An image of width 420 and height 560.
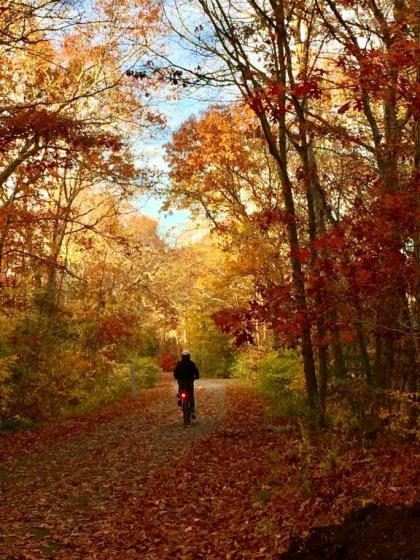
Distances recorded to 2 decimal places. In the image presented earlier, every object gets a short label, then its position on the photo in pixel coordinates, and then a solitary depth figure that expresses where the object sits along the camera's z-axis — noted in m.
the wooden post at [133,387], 24.12
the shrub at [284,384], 14.29
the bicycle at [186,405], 15.27
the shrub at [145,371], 31.48
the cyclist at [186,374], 15.30
